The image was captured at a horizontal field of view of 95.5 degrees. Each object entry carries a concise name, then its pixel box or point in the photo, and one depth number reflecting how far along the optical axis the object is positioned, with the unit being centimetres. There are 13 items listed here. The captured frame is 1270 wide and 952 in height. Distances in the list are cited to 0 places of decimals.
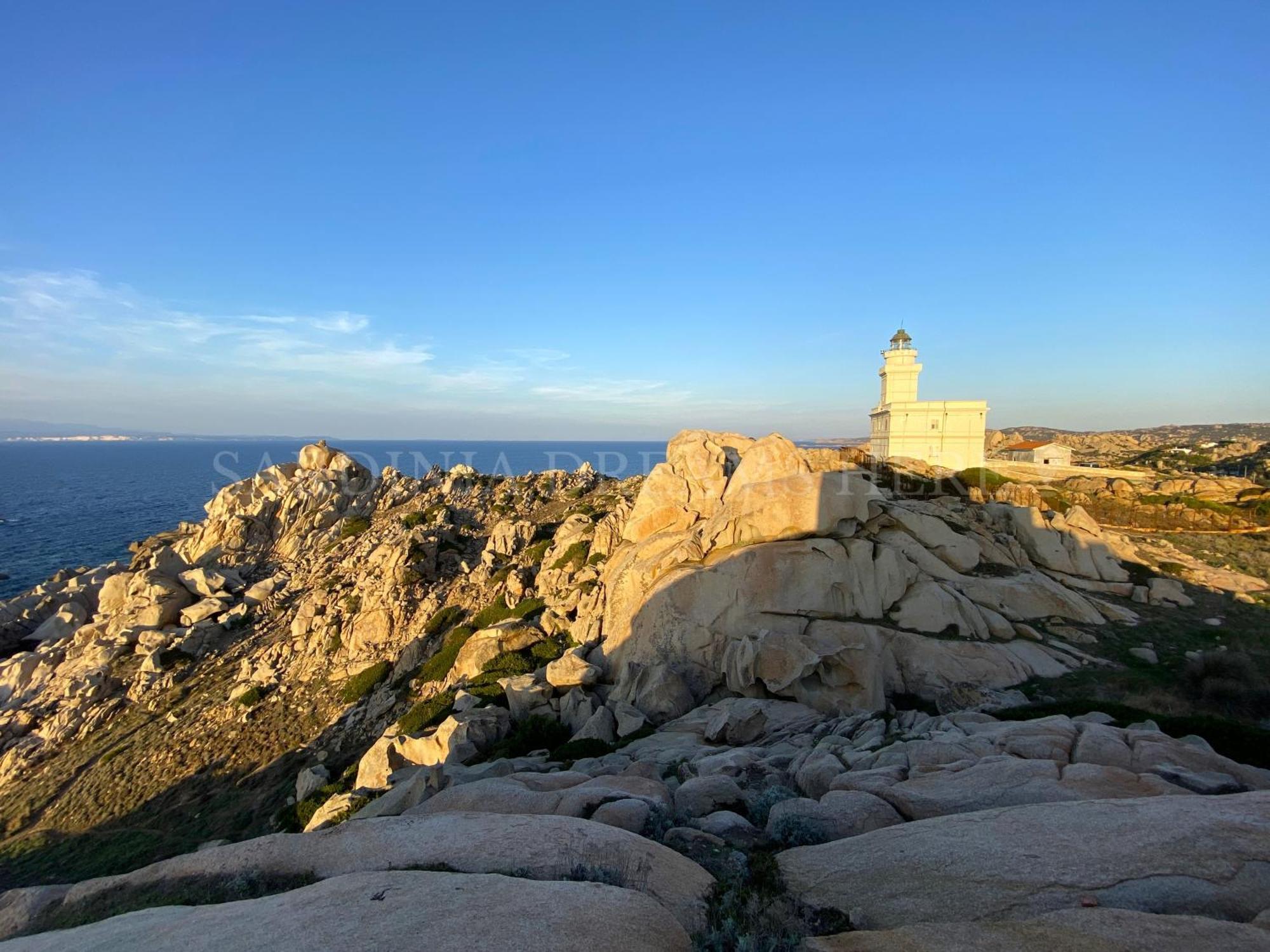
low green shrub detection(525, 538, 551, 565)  3397
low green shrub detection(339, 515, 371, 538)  4525
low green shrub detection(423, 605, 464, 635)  2970
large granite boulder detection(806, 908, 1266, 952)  480
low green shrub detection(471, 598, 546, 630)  2795
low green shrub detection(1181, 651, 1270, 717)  1634
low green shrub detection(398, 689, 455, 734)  2133
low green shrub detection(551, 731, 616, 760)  1580
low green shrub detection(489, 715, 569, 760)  1731
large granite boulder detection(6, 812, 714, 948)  707
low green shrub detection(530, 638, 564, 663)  2389
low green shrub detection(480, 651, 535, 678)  2295
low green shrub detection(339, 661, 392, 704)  2662
